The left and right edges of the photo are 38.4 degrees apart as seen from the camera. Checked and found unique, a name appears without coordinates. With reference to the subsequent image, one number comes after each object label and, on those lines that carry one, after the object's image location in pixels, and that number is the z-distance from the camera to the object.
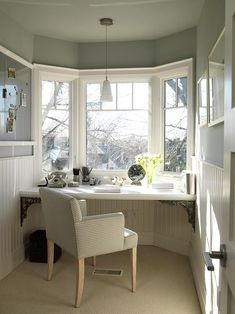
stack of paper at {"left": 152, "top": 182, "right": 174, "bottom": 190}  3.63
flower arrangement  3.87
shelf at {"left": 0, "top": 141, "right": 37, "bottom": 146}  3.14
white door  1.00
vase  3.90
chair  2.63
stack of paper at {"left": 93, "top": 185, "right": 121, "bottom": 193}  3.52
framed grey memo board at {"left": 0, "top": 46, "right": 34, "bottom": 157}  3.18
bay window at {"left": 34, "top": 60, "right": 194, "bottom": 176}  4.00
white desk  3.36
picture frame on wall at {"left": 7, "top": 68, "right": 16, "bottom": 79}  3.28
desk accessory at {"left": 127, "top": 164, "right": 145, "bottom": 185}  3.88
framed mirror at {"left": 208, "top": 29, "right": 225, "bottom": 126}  1.97
